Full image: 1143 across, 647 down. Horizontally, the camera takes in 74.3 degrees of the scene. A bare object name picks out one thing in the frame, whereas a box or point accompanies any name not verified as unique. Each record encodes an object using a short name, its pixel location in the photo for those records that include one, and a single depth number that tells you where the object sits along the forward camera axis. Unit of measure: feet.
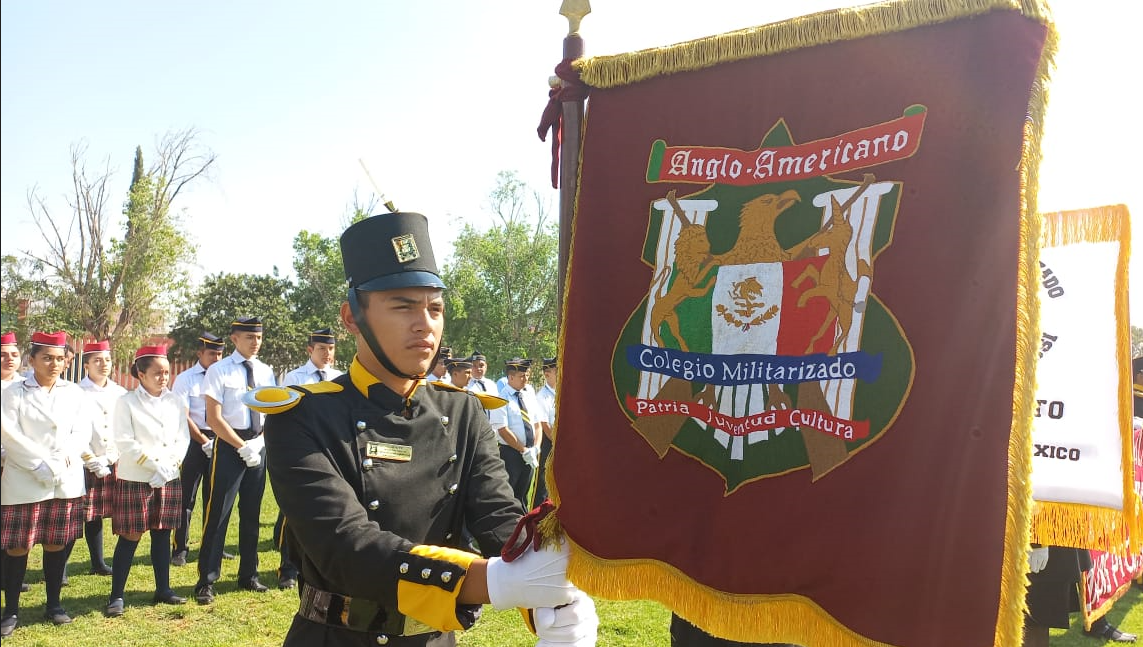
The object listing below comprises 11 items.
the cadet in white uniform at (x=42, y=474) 17.65
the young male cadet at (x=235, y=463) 20.36
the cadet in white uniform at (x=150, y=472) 19.30
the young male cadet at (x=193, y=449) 23.26
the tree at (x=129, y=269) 80.53
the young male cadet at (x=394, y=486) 6.05
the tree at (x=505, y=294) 90.12
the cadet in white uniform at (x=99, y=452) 20.57
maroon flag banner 5.11
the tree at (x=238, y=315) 97.09
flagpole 7.13
